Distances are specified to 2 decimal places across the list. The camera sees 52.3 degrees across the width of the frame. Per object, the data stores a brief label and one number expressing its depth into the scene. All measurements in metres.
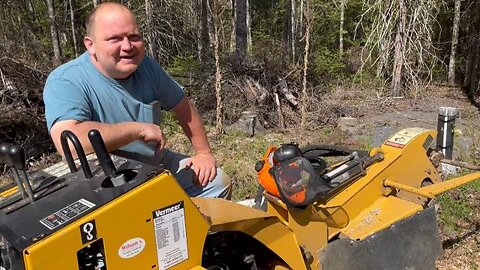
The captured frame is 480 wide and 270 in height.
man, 2.33
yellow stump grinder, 1.58
